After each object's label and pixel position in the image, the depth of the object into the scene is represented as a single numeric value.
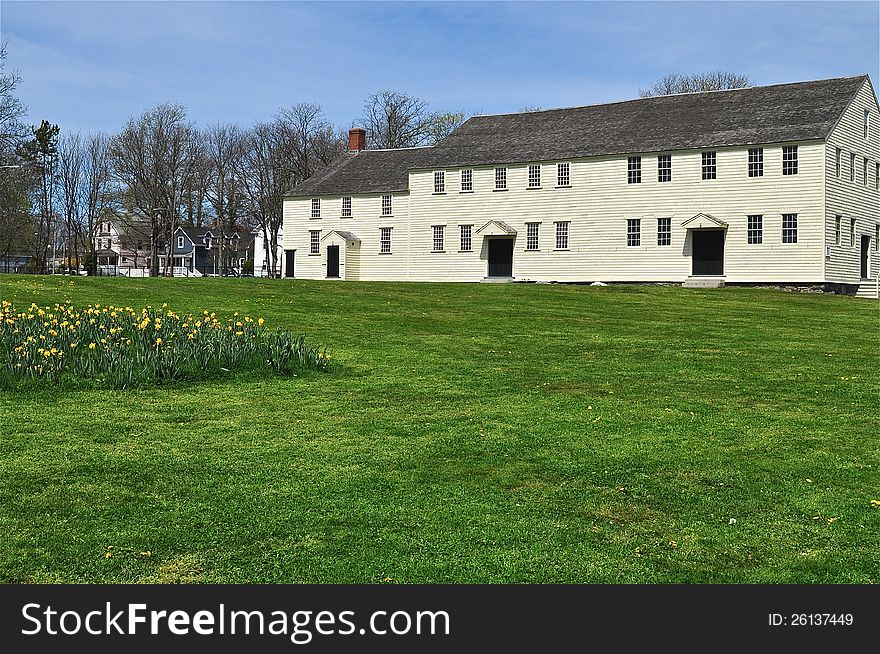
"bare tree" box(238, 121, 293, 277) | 78.19
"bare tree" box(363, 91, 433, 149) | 75.31
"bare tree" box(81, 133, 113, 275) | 80.62
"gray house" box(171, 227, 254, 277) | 96.69
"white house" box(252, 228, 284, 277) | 91.00
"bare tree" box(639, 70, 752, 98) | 65.94
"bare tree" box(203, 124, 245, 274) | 80.25
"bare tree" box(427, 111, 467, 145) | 74.88
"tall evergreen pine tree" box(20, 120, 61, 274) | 75.69
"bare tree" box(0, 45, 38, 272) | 47.69
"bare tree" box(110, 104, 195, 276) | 77.44
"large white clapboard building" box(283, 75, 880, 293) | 39.38
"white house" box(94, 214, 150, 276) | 93.25
